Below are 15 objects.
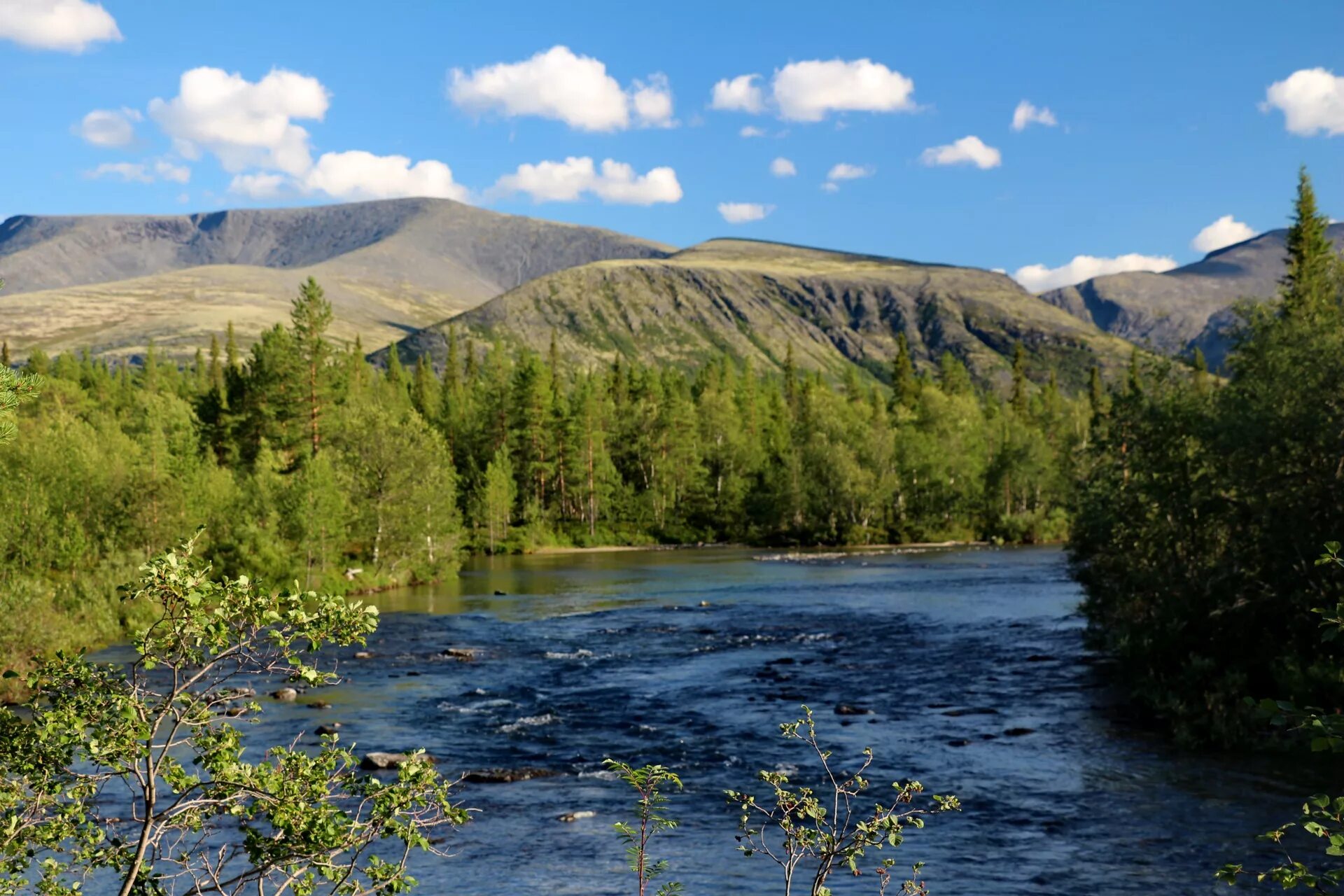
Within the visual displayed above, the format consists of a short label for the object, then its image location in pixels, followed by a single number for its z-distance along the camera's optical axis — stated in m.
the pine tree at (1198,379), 39.41
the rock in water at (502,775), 27.09
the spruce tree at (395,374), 159.56
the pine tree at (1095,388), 173.07
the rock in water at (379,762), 27.20
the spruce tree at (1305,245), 73.75
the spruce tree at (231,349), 155.07
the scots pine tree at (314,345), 90.69
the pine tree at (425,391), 151.25
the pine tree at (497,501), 115.56
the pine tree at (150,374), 152.50
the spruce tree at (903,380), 166.25
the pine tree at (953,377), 178.38
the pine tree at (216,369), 160.12
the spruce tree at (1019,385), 178.38
